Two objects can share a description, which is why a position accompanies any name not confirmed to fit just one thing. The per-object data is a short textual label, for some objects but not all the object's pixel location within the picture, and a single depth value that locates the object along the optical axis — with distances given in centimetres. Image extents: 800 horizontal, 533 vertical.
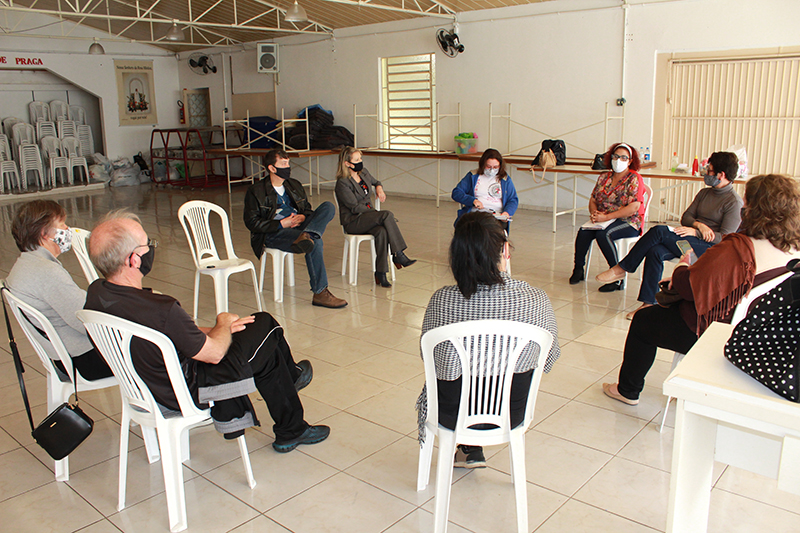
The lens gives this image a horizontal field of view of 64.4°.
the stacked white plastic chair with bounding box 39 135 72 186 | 1171
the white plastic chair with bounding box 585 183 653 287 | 481
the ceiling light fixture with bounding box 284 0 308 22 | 784
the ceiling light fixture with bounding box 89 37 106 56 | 1066
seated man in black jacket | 457
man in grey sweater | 405
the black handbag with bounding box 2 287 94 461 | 222
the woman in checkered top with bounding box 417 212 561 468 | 199
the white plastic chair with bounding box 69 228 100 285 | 348
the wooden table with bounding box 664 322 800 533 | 112
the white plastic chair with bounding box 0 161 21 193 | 1120
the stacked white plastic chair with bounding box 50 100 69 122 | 1291
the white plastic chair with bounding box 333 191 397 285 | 511
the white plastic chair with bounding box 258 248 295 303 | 469
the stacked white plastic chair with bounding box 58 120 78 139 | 1246
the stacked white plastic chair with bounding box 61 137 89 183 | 1208
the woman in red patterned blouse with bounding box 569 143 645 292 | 476
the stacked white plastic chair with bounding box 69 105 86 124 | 1330
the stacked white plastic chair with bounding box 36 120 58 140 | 1216
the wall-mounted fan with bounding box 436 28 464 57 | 902
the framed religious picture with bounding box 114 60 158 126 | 1331
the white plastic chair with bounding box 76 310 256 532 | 200
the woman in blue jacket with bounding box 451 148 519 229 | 515
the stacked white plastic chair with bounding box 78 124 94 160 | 1309
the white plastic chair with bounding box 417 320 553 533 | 187
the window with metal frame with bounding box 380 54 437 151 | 981
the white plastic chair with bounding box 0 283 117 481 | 234
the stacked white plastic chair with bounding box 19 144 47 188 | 1142
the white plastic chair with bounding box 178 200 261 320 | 418
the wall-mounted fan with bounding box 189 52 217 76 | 1309
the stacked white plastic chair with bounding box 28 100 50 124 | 1266
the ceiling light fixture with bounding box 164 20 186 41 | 977
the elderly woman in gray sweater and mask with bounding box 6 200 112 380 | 245
